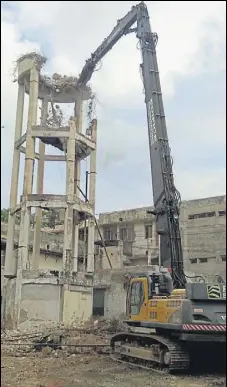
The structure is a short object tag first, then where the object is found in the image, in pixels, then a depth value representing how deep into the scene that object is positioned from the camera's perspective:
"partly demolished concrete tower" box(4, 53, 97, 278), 24.16
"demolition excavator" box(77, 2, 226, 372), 10.59
